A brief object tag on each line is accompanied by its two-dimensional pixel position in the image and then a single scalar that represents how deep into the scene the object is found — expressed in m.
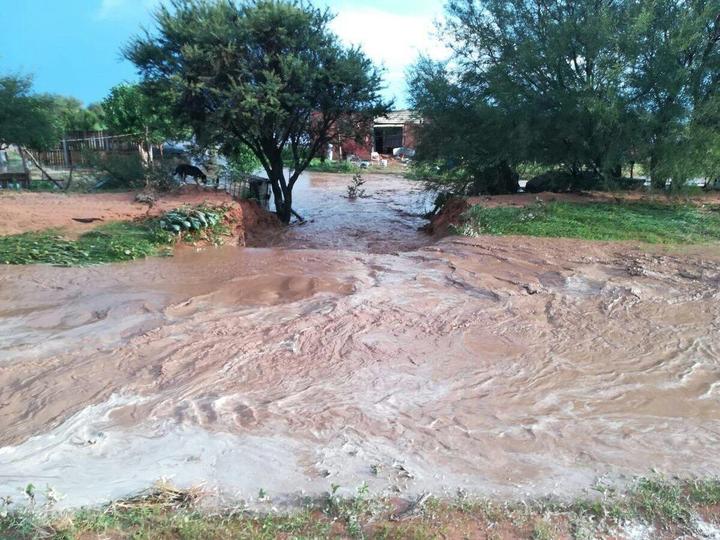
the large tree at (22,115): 17.08
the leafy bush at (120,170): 15.71
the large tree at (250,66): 12.77
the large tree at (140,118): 14.84
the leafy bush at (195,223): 10.85
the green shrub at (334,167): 34.65
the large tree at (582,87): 11.47
